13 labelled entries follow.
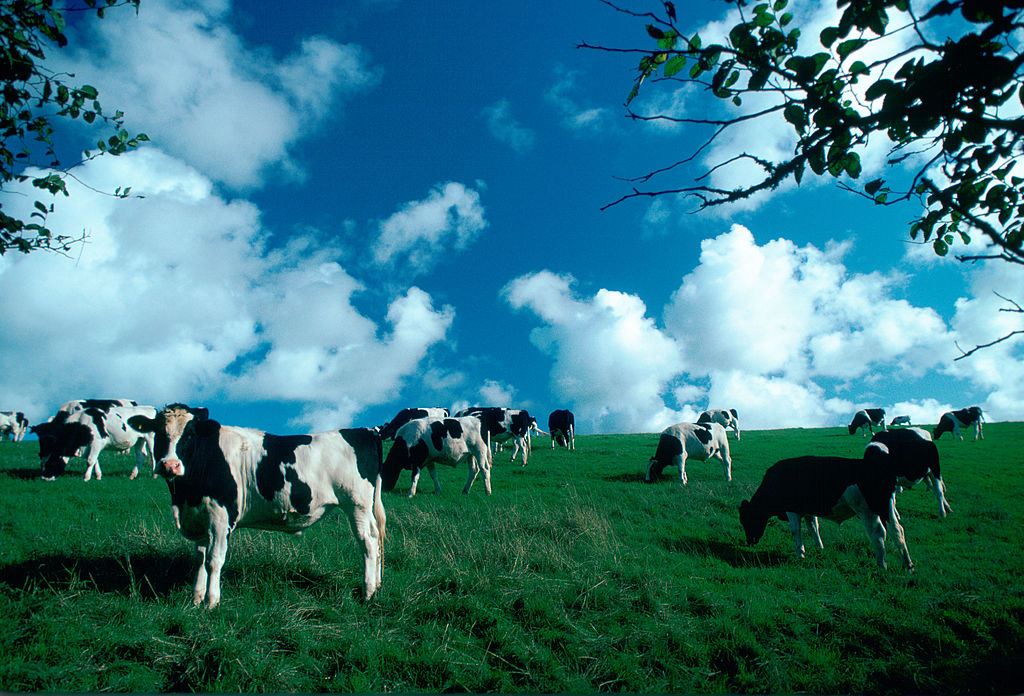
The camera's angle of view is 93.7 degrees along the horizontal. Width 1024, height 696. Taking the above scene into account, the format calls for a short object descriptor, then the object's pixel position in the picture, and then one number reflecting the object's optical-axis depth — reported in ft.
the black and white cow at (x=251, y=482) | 17.53
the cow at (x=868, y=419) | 120.06
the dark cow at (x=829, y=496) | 26.43
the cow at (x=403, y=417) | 100.27
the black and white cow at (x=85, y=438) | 46.14
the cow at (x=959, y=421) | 101.92
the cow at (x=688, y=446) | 52.85
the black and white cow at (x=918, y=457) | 38.58
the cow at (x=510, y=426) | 72.59
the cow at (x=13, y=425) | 117.50
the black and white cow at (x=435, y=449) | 46.70
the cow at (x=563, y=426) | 91.61
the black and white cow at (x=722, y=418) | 108.99
